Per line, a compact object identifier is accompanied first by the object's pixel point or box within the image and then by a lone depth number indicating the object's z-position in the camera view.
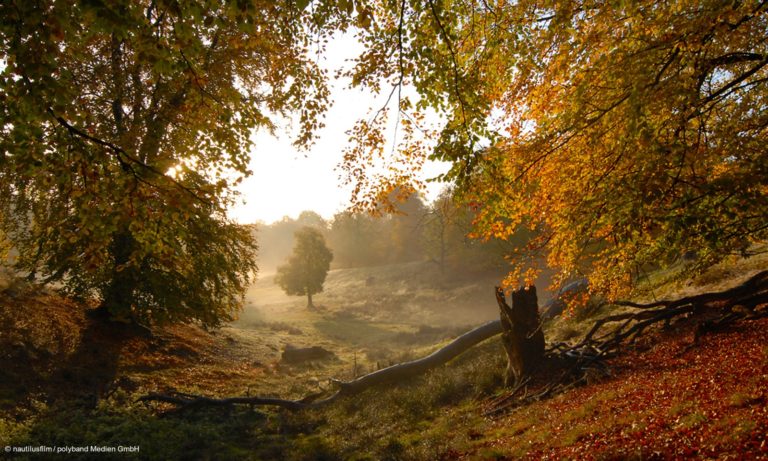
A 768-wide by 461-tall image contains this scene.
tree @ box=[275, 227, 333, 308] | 48.09
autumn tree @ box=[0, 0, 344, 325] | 3.74
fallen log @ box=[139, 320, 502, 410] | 11.81
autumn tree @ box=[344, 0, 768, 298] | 5.24
